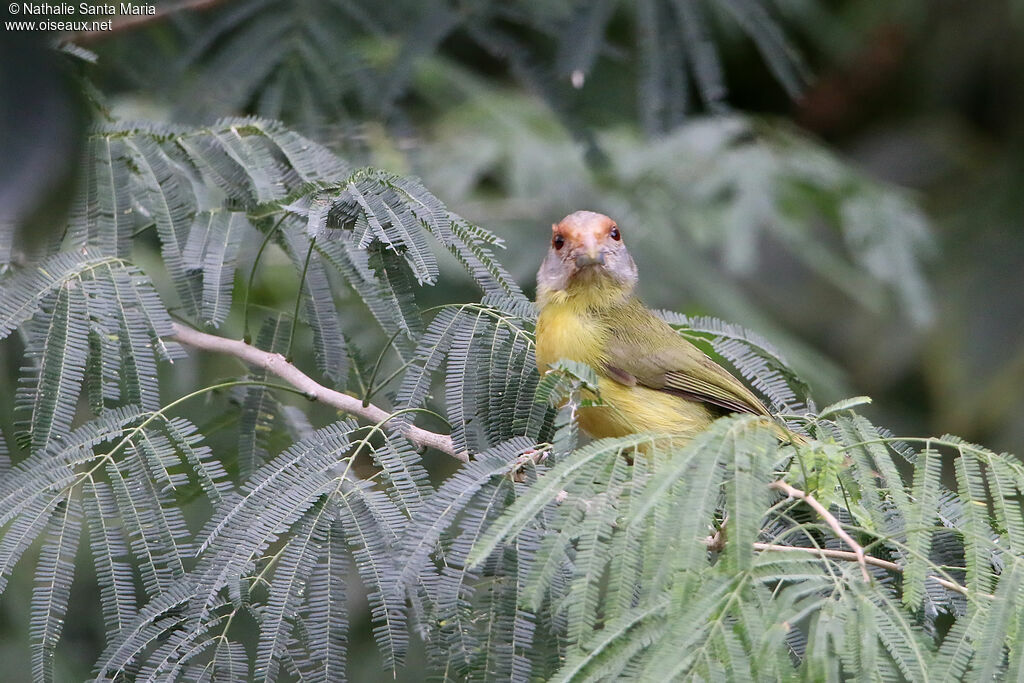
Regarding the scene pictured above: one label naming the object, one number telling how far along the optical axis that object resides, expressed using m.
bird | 3.98
